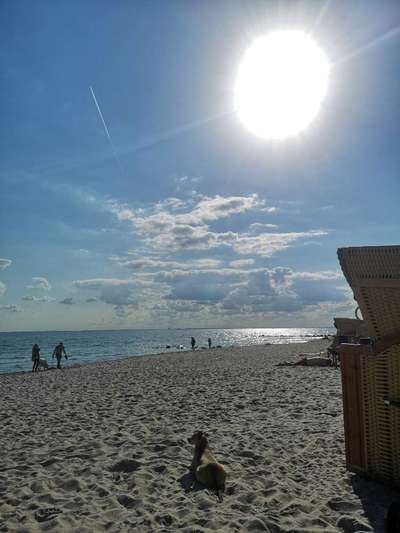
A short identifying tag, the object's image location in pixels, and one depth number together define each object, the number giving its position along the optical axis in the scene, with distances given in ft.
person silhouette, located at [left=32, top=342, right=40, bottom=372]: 77.82
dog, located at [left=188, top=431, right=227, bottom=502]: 14.71
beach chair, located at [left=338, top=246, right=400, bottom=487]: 12.89
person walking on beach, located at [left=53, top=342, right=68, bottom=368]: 81.19
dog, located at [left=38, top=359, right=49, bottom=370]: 80.10
